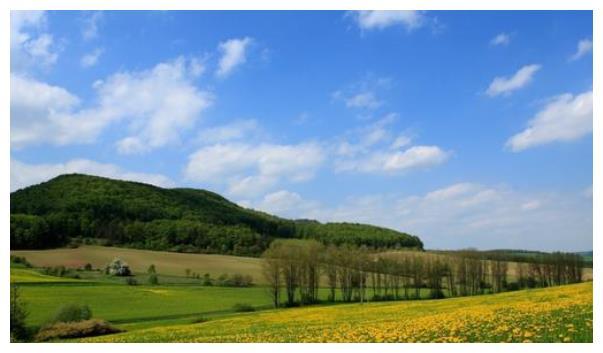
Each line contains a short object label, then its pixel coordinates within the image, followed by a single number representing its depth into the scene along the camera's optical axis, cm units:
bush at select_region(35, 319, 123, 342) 4003
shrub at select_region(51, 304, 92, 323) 4947
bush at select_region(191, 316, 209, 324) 5632
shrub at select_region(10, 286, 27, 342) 4047
